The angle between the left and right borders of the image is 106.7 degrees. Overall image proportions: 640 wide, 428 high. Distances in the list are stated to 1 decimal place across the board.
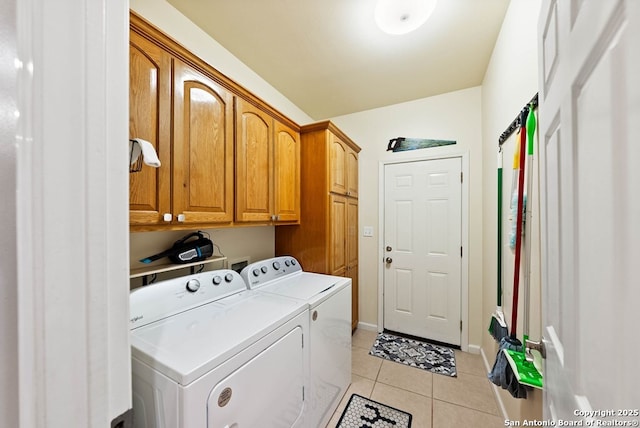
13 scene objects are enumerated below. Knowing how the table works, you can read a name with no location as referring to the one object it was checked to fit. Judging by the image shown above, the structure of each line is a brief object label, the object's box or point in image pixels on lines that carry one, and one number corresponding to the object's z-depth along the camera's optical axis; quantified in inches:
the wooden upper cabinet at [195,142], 42.2
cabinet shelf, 47.5
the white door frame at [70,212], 13.4
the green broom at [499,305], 58.3
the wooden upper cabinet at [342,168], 88.7
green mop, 39.8
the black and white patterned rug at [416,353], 86.4
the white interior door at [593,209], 13.4
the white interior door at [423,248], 98.7
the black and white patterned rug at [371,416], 62.4
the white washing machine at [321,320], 56.9
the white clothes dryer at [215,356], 32.4
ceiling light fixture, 56.1
